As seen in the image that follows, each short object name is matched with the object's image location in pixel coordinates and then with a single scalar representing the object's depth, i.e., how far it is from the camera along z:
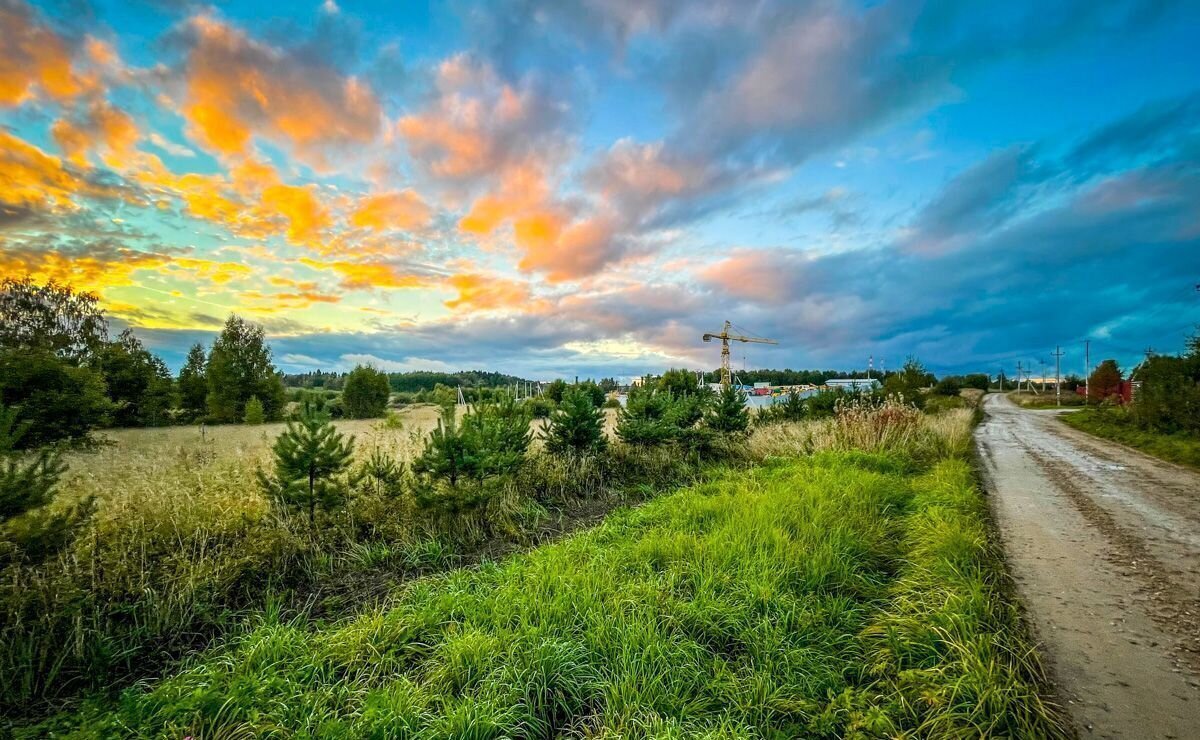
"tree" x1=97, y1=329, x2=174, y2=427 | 23.70
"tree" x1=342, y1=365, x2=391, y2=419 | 38.16
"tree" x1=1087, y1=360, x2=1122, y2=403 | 40.69
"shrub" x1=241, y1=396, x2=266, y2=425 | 28.22
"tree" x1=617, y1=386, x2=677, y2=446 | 11.74
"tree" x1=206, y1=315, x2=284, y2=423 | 32.64
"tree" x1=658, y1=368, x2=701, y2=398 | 20.35
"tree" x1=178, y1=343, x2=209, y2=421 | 33.28
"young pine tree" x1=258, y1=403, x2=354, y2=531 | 5.80
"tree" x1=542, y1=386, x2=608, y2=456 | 10.55
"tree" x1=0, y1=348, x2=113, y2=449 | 13.68
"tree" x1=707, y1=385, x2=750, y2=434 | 13.82
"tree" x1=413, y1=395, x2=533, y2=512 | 6.59
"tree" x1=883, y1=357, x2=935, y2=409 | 24.86
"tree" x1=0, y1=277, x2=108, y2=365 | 18.34
